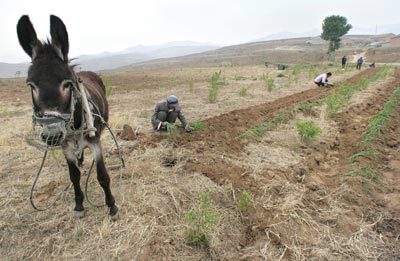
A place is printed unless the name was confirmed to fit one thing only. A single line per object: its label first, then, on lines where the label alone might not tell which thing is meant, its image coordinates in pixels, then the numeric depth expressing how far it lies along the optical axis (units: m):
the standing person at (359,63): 21.00
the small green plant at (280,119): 6.05
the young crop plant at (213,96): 8.84
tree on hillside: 35.19
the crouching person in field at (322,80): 11.76
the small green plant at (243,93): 9.84
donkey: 2.02
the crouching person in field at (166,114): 5.30
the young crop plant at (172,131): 4.95
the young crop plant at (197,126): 5.45
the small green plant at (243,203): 2.83
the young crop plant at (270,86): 10.78
